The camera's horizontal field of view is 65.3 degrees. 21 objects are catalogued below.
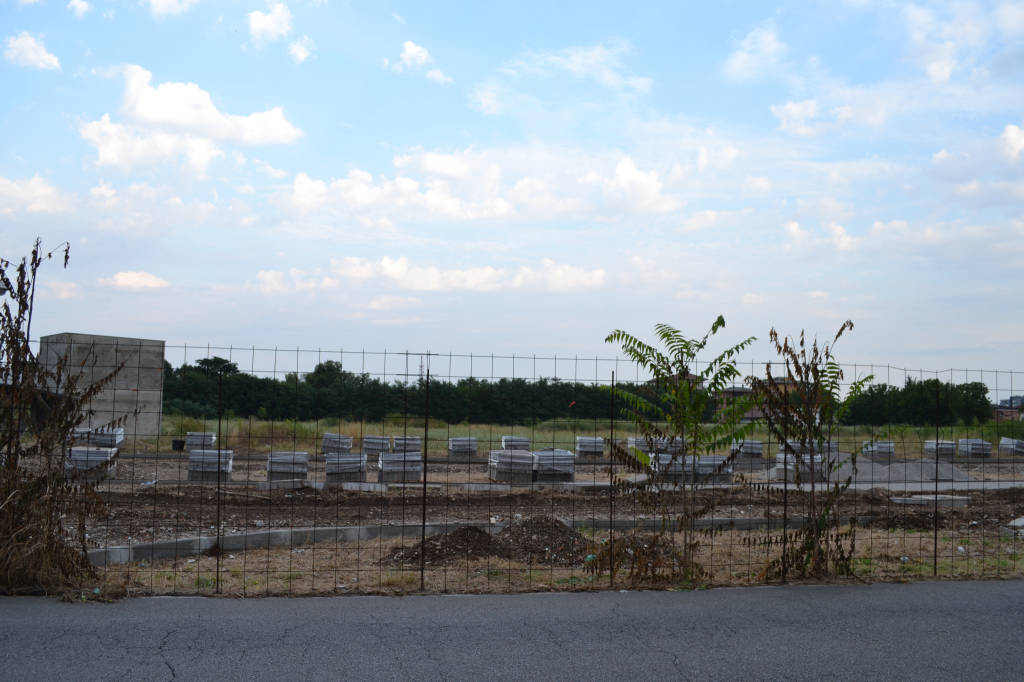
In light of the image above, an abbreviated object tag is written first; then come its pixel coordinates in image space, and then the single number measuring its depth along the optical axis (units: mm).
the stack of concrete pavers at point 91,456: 19109
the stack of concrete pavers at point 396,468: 20500
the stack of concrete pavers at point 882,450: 29797
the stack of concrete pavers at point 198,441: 21953
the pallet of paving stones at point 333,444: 22109
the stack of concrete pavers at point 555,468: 21844
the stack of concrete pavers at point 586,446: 29047
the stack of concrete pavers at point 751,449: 26278
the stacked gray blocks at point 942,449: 31031
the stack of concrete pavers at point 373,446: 25942
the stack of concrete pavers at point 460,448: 27094
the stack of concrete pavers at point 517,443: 26039
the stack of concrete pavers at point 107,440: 22688
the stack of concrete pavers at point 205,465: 19312
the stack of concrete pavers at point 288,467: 19812
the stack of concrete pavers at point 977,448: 31969
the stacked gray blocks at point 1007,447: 32706
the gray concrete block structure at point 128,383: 26062
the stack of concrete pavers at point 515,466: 21688
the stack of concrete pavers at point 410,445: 25562
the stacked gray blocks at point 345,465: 20094
